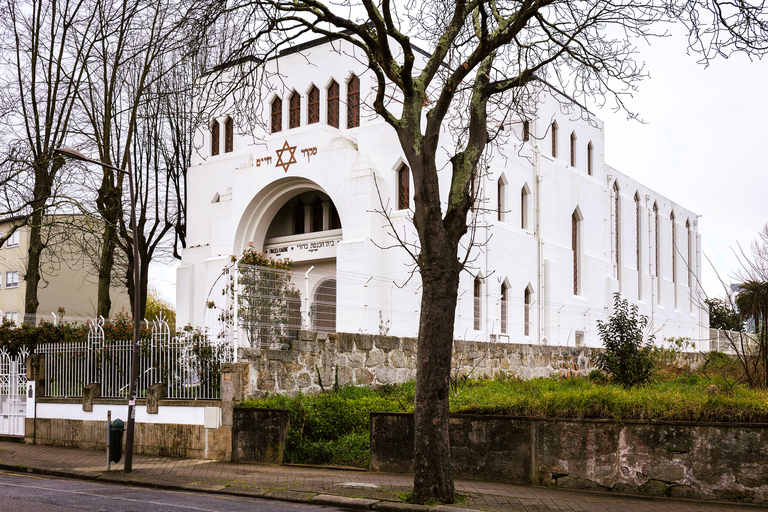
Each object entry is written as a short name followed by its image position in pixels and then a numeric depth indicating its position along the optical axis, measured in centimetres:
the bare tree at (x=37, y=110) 2398
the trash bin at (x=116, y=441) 1493
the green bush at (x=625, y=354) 1689
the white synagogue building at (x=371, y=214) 2623
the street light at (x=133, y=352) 1438
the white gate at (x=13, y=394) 2025
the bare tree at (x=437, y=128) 1055
